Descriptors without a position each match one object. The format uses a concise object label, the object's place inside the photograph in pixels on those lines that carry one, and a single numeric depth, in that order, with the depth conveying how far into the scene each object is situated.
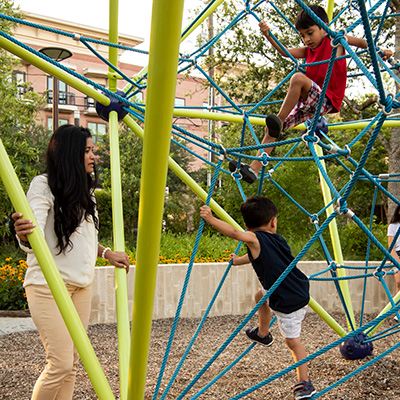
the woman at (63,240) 2.06
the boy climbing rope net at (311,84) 3.06
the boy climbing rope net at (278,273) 2.64
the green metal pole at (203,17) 3.78
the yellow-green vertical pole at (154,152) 1.22
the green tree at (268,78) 10.21
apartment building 22.08
